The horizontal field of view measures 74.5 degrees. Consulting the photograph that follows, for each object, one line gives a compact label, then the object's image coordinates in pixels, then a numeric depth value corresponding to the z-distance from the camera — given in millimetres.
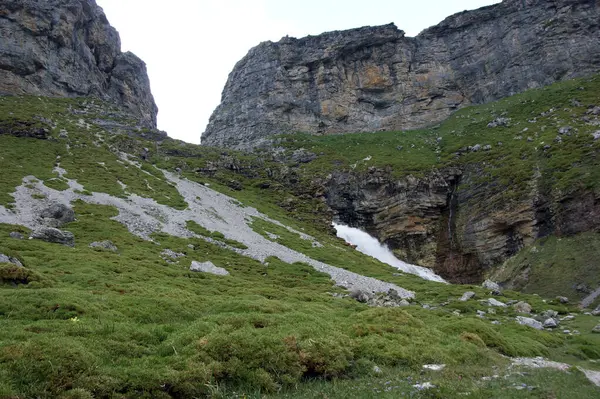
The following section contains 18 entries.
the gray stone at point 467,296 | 33756
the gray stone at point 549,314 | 28750
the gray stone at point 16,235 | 30803
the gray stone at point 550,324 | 26606
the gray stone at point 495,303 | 31750
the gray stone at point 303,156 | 94462
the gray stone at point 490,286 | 38869
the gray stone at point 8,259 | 20620
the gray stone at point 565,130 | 64062
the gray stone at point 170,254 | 36388
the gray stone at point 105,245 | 33844
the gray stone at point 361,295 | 31125
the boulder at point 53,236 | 31992
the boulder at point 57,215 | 38031
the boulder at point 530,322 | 26098
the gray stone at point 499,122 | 85238
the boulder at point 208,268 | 33559
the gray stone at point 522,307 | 30156
